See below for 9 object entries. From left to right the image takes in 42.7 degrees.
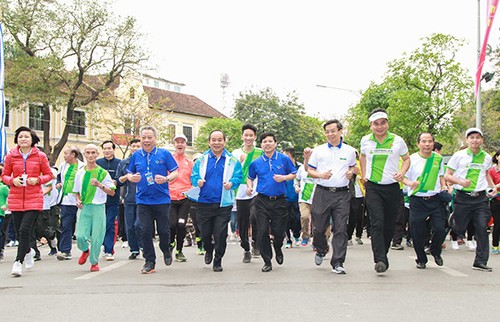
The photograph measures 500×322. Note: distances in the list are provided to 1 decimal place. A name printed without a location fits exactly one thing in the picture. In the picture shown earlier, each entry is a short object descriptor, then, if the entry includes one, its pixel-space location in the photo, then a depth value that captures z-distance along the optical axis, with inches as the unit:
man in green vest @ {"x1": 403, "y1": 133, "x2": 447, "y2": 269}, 346.9
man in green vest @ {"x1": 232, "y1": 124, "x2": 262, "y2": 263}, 389.1
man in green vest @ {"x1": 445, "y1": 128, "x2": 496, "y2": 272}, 352.2
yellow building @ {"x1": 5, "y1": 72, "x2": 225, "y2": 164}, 1803.6
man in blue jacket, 346.6
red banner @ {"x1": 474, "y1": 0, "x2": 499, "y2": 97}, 779.2
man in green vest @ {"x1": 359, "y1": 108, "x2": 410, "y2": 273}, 317.4
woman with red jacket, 333.4
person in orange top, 399.9
